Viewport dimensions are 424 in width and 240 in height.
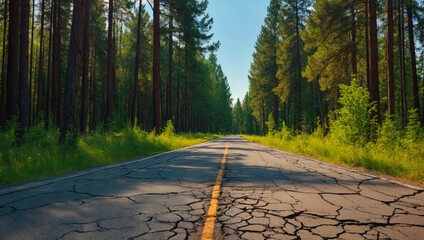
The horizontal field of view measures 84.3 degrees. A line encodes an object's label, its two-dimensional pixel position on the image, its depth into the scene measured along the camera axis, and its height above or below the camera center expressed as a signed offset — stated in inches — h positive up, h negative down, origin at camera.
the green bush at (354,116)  396.2 +13.2
